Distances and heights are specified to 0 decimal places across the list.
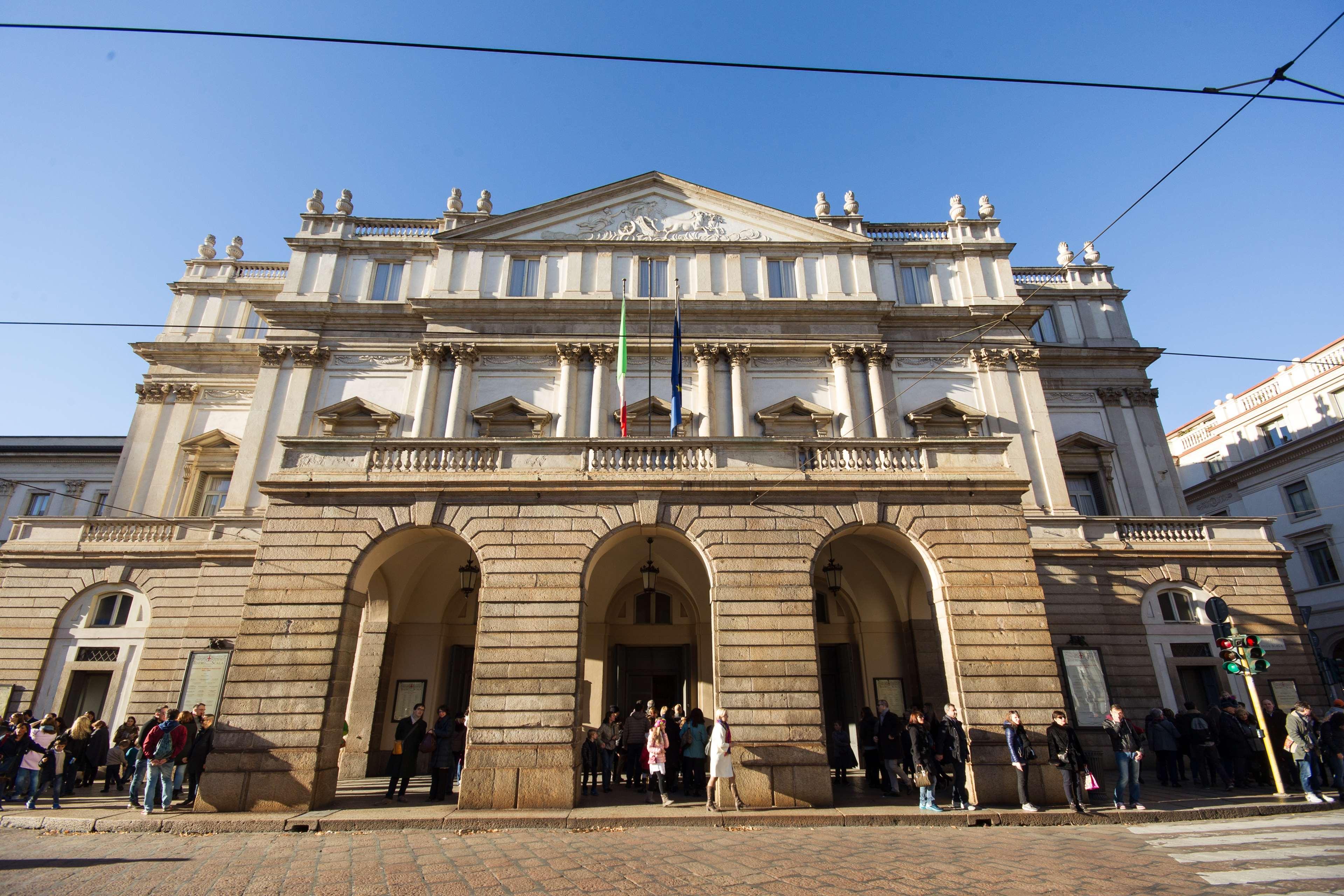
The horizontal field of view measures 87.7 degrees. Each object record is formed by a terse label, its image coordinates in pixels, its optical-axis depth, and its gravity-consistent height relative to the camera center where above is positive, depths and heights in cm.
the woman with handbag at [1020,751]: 1152 -45
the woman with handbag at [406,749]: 1281 -43
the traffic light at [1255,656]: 1235 +108
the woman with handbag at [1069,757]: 1150 -55
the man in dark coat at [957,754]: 1184 -51
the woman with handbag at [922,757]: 1159 -57
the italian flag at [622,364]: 1836 +891
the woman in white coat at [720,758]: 1159 -55
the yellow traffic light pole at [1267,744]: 1247 -40
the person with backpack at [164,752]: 1180 -44
